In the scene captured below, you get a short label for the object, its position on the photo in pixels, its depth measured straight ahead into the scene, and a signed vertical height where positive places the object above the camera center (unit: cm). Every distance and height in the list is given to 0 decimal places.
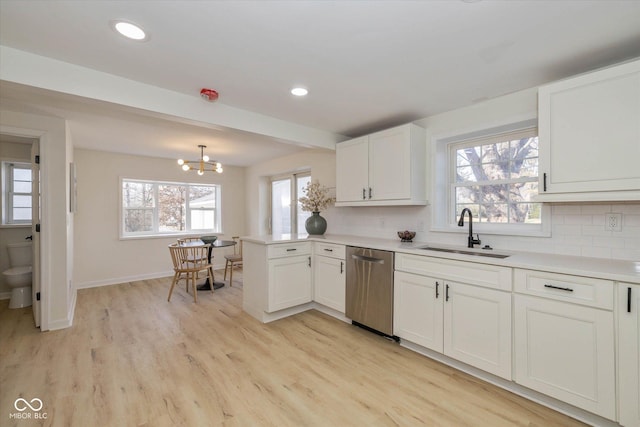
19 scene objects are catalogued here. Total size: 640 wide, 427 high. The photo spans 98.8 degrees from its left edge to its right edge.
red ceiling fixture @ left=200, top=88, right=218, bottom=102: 238 +105
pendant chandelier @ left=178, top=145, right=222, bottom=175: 431 +81
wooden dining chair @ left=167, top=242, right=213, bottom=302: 404 -72
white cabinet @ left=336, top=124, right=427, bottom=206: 292 +53
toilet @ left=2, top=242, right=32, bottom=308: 374 -84
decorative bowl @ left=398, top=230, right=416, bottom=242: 304 -24
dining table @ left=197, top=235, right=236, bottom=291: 449 -51
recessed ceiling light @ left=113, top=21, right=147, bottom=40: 155 +108
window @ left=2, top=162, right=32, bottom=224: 418 +33
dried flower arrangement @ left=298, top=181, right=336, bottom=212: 395 +21
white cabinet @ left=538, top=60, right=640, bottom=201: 171 +52
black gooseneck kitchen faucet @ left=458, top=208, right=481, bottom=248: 255 -20
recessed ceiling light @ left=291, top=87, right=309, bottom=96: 241 +110
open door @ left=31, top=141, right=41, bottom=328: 309 -10
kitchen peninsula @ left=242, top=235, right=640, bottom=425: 158 -75
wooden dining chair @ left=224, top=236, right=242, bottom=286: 491 -82
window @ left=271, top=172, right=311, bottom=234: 513 +20
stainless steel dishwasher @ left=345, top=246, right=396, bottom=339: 272 -79
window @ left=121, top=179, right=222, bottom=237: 521 +13
